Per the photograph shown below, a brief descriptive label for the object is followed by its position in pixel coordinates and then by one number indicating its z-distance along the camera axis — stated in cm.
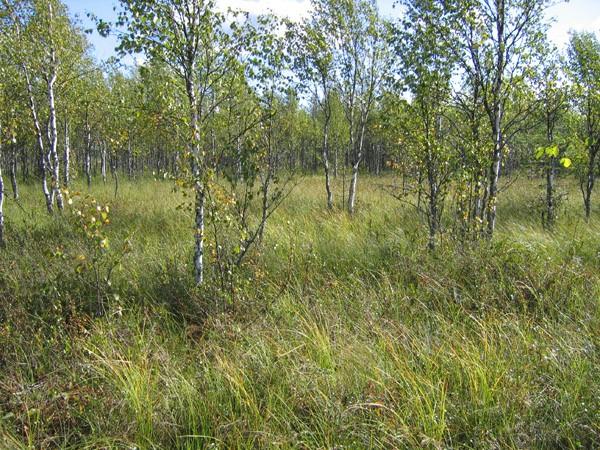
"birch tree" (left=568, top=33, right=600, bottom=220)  801
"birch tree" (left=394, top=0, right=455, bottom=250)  572
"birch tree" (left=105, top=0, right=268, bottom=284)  422
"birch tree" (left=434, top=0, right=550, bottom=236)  573
